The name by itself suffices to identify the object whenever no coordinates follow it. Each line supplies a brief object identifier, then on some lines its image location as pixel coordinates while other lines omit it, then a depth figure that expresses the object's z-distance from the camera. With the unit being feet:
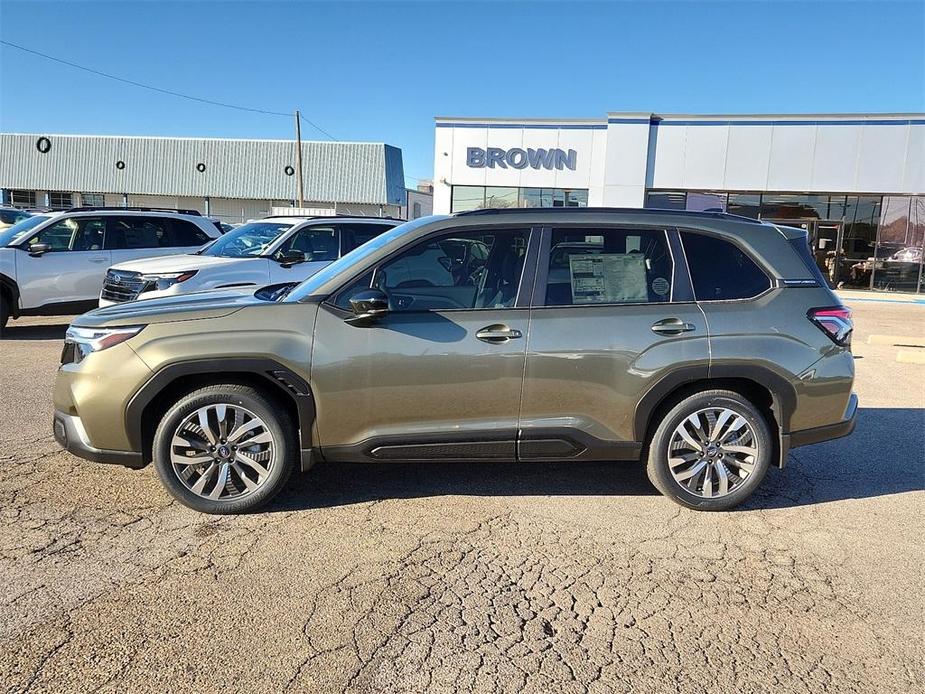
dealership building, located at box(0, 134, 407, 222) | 157.17
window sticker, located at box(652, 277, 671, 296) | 13.79
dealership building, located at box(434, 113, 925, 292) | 70.18
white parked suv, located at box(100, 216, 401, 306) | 28.53
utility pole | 129.18
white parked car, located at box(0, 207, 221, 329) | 32.32
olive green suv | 12.75
